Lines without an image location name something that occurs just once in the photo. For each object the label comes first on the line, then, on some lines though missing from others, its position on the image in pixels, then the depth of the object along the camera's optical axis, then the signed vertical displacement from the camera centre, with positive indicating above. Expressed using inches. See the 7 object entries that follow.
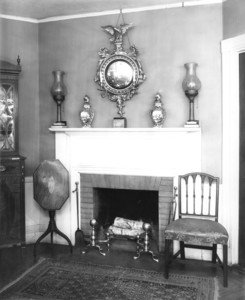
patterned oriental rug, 109.9 -49.3
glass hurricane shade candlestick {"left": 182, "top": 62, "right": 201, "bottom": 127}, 134.6 +23.3
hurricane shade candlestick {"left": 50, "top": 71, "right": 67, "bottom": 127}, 151.2 +23.8
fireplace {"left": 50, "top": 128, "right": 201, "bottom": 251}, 142.8 -7.8
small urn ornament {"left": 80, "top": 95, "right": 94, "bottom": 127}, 151.3 +13.1
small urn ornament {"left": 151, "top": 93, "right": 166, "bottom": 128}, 141.1 +12.5
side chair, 120.0 -29.4
